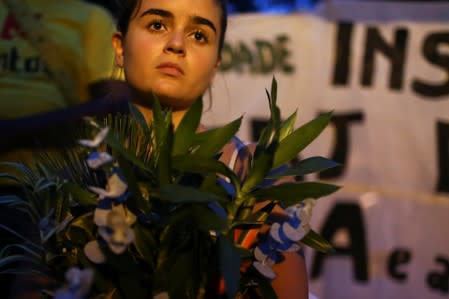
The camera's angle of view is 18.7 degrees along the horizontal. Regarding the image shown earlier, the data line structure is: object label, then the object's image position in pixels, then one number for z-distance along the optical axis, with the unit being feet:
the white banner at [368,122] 11.45
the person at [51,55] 7.83
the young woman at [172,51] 6.16
